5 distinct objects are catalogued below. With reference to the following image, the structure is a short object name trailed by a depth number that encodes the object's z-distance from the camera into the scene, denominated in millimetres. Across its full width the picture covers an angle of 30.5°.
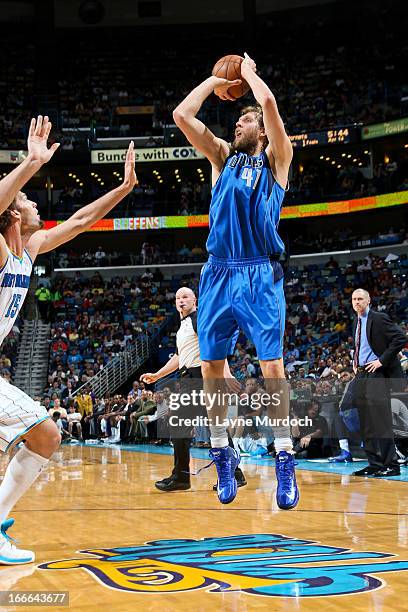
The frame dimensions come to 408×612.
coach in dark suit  8797
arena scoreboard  29578
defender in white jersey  4402
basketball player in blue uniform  4605
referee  8266
